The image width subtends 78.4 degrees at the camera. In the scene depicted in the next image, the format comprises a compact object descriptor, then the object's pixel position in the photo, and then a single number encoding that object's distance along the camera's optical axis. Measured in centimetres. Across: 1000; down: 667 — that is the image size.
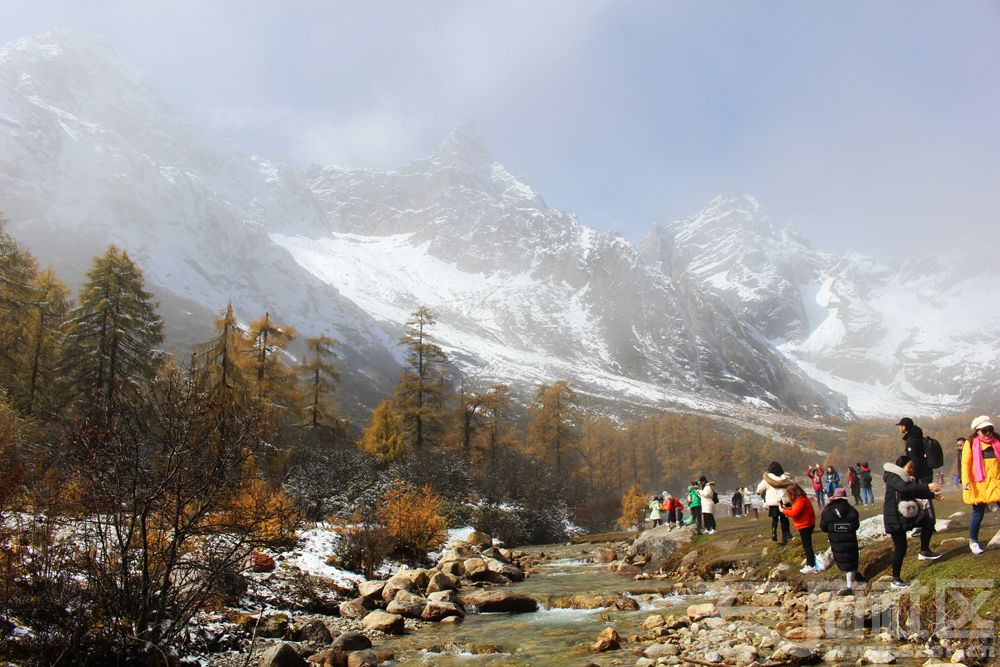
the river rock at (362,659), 1034
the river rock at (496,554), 2639
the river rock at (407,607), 1462
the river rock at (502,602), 1572
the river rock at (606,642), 1081
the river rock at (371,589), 1594
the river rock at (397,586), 1620
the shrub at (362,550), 1866
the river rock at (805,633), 954
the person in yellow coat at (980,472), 931
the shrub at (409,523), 2283
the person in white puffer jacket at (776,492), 1375
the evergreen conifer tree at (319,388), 4294
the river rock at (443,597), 1562
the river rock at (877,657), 801
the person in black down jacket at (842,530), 1072
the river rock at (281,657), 941
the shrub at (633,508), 4525
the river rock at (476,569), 2049
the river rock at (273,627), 1162
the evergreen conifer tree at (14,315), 2972
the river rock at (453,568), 2123
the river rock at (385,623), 1315
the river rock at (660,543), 2250
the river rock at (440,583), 1777
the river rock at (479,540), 3081
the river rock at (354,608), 1445
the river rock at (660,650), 978
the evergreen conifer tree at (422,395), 4391
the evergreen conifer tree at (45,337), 3106
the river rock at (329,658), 1020
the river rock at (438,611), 1457
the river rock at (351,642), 1115
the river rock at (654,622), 1202
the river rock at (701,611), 1210
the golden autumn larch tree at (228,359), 3148
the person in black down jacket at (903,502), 984
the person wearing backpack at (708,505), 2202
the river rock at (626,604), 1465
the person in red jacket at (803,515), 1275
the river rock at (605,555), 2634
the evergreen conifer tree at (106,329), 3078
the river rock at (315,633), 1159
